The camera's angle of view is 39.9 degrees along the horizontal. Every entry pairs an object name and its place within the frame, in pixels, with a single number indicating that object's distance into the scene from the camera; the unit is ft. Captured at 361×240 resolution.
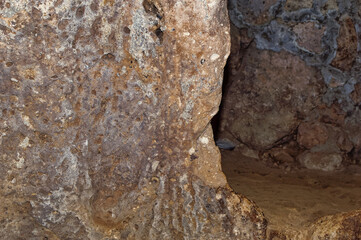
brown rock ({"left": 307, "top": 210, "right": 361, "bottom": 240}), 6.97
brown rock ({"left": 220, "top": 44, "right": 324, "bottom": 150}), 11.47
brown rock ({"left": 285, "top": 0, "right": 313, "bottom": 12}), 10.94
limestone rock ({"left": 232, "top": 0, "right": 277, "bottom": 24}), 11.15
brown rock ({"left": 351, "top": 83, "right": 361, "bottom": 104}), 11.29
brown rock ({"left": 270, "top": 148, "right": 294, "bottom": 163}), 11.76
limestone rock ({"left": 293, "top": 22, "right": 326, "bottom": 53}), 11.02
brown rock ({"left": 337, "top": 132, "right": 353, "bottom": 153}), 11.56
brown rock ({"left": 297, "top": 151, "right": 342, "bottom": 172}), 11.46
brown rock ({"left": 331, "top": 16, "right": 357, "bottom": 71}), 10.91
